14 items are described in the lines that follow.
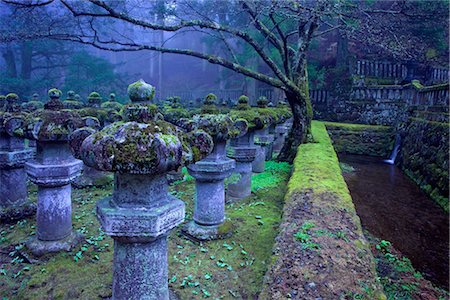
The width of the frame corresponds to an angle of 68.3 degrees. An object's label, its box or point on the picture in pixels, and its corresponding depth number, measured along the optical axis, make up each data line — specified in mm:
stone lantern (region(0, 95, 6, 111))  5221
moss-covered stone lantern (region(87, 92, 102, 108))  7562
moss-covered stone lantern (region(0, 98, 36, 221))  3994
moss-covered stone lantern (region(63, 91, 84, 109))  7086
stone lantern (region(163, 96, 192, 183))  6398
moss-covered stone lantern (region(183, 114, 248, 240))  3763
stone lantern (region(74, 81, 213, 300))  1831
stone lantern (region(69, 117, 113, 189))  5918
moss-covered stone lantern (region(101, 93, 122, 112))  7599
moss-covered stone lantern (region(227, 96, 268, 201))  5398
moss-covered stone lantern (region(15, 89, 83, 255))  3178
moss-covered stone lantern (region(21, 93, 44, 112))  6984
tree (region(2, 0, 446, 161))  6523
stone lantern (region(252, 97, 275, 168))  7080
